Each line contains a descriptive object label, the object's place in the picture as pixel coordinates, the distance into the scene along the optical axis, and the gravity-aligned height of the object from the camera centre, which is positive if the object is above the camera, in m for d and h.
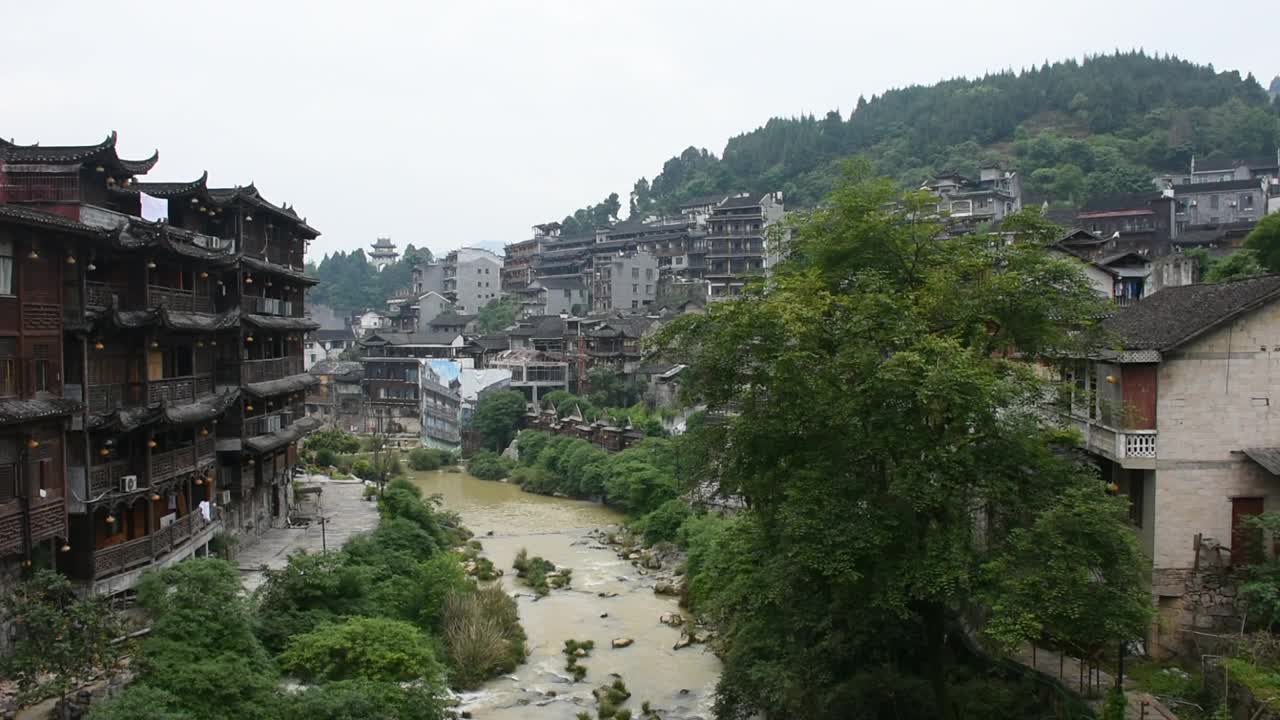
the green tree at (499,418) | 66.12 -5.83
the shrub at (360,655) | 20.67 -7.01
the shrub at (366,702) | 17.05 -6.77
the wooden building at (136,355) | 19.66 -0.52
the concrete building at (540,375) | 69.31 -3.06
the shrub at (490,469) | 61.41 -8.69
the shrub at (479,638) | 25.75 -8.45
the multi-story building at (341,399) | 78.64 -5.43
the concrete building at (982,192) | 75.19 +11.35
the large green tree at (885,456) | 15.87 -2.24
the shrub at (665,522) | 41.28 -8.19
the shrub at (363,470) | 54.97 -7.95
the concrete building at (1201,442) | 19.09 -2.23
